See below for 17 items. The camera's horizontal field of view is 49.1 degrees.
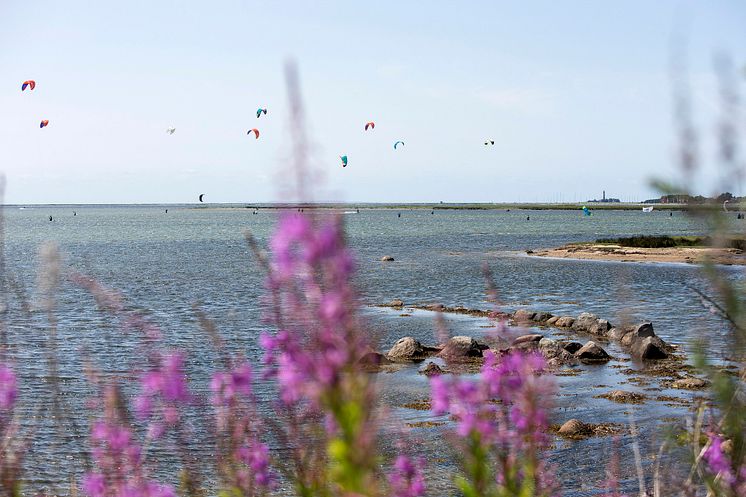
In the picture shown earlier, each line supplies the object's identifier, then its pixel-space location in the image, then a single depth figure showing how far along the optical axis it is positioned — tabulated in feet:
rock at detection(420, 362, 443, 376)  71.76
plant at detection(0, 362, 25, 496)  10.71
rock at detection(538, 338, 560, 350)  77.36
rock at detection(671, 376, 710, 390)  65.92
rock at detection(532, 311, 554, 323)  104.99
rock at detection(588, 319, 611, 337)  94.35
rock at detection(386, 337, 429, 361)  80.07
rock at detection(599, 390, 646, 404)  61.93
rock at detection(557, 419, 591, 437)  51.93
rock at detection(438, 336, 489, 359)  76.43
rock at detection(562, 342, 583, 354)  81.10
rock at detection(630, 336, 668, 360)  79.20
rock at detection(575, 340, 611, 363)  78.89
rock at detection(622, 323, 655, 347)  85.81
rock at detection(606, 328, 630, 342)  88.28
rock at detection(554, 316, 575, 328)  100.38
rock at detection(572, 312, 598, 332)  97.25
